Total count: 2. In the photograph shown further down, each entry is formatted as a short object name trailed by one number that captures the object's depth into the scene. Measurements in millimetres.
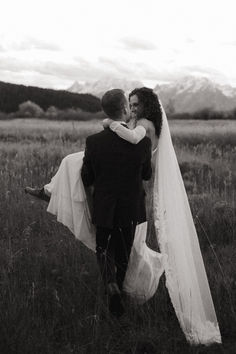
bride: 3746
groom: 3539
